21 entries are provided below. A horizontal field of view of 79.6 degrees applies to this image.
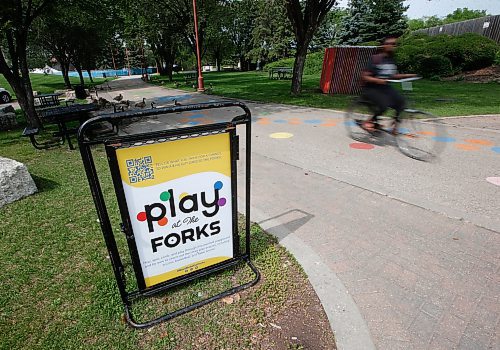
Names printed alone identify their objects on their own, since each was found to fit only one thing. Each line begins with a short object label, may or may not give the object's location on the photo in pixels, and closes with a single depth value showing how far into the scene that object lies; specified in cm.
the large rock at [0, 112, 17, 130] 1021
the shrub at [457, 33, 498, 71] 1853
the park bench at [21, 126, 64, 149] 686
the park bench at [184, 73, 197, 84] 2753
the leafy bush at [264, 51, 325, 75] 3062
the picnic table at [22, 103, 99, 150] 706
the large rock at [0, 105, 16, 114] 1152
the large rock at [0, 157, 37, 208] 414
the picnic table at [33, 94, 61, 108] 1352
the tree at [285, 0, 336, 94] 1280
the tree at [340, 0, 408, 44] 2730
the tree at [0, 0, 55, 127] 809
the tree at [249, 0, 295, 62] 4153
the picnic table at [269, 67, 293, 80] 2450
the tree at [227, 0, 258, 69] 4812
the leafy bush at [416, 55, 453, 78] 1945
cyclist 559
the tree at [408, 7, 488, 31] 7119
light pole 1872
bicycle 588
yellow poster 205
